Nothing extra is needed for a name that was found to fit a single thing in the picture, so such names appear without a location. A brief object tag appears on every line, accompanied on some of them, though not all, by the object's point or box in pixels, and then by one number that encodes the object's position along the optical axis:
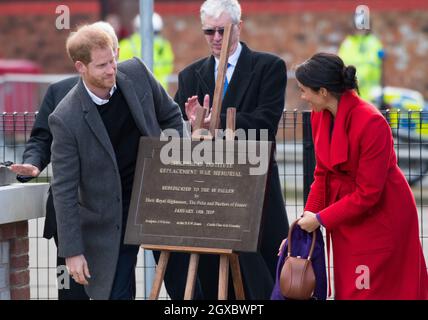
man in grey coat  12.30
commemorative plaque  12.06
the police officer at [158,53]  30.84
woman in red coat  11.77
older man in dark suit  13.71
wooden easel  12.20
